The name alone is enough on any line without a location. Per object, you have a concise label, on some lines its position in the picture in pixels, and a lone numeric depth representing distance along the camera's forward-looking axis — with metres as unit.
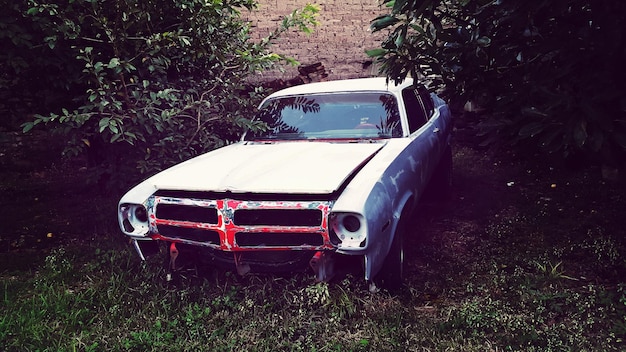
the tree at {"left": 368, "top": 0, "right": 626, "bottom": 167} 2.42
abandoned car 2.64
